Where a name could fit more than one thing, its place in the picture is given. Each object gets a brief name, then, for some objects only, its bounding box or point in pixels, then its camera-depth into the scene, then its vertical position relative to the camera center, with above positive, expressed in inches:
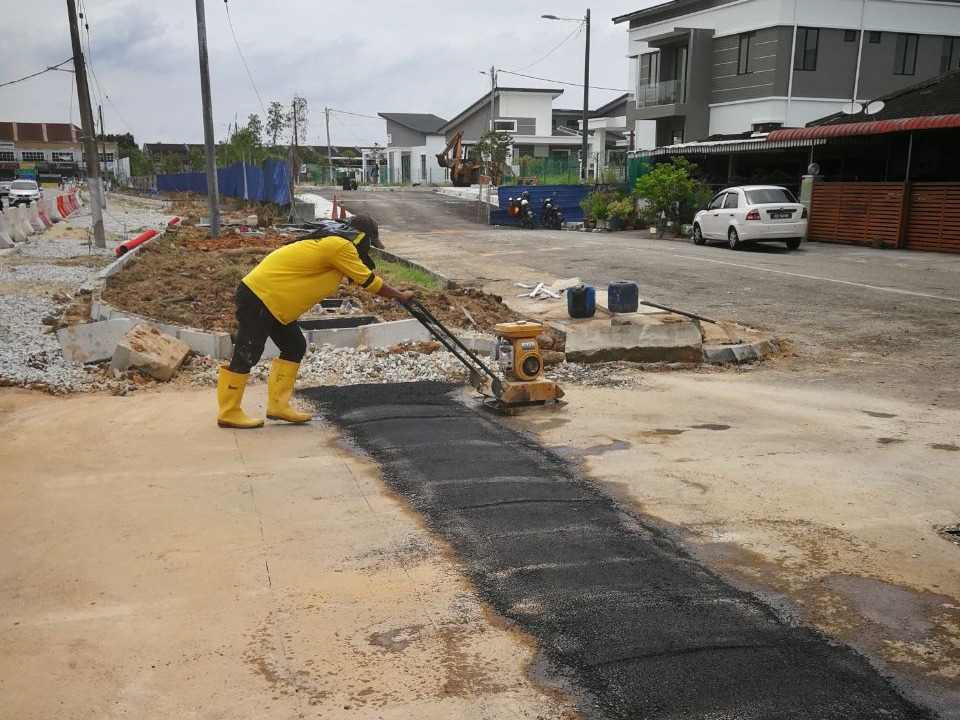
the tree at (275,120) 2357.3 +123.7
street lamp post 1429.6 +142.9
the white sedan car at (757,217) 785.6 -46.1
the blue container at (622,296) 398.3 -59.6
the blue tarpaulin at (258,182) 1229.7 -26.2
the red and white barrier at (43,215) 1138.7 -64.7
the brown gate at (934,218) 765.3 -45.4
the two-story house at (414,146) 2901.1 +67.8
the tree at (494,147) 1800.0 +39.9
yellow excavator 1865.2 -1.8
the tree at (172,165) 3115.2 +2.8
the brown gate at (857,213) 820.0 -45.3
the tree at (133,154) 3014.3 +49.3
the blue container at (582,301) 402.0 -62.0
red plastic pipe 708.7 -66.1
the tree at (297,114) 2356.1 +142.7
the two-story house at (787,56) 1350.9 +177.7
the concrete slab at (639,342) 365.4 -73.5
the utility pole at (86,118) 844.7 +49.0
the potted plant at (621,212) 1153.4 -60.2
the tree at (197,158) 2519.7 +22.6
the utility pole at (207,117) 771.4 +43.4
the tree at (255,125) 2199.1 +105.3
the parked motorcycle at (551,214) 1229.6 -67.4
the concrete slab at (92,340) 337.1 -67.5
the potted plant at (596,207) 1177.4 -55.8
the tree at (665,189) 1002.1 -26.7
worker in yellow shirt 257.4 -36.5
